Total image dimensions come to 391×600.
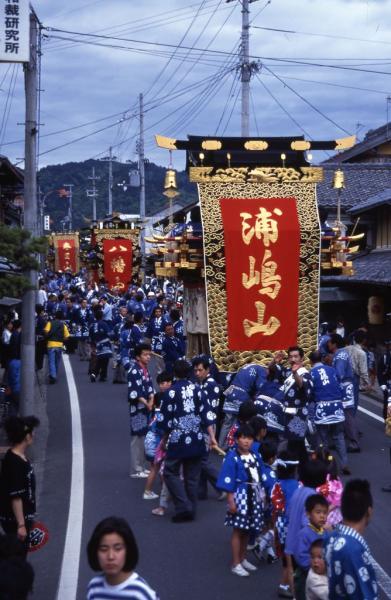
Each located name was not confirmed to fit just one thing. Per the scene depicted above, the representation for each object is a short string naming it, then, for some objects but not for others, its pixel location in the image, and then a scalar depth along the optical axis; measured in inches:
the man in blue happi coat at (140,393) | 422.3
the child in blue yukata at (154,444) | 386.6
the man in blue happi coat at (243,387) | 441.4
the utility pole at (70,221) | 3690.5
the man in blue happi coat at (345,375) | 475.5
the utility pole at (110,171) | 2674.7
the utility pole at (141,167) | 1565.8
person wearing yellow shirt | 755.4
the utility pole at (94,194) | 3196.4
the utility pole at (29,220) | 489.1
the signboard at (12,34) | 430.6
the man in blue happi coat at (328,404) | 426.6
